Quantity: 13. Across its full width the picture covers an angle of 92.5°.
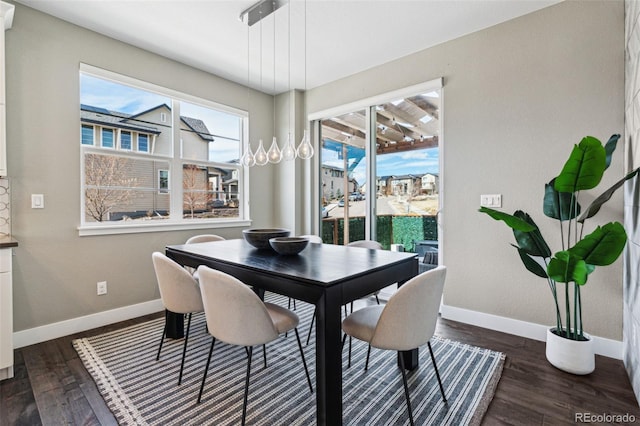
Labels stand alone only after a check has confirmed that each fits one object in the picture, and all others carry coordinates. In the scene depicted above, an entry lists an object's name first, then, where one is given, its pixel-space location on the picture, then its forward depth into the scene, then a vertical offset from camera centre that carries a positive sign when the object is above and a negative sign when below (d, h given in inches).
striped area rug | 63.9 -43.9
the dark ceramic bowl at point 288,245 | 78.9 -10.3
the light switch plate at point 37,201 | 99.1 +1.6
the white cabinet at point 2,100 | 81.5 +28.4
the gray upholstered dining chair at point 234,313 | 58.4 -21.2
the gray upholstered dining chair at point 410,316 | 58.1 -21.6
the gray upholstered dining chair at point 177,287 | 76.3 -20.8
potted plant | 69.9 -9.7
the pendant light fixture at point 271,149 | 94.7 +18.4
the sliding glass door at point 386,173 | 130.3 +15.4
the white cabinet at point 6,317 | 76.5 -27.9
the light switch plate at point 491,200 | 109.2 +1.7
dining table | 54.8 -15.2
